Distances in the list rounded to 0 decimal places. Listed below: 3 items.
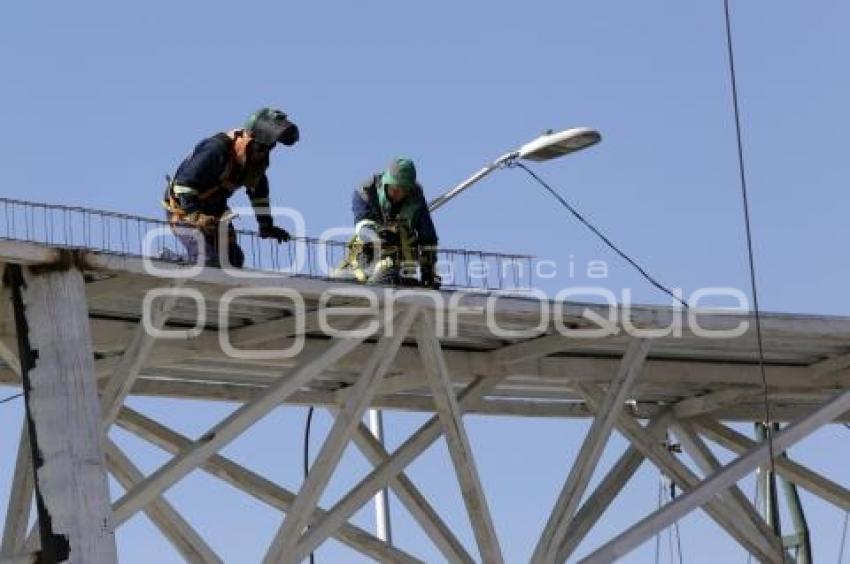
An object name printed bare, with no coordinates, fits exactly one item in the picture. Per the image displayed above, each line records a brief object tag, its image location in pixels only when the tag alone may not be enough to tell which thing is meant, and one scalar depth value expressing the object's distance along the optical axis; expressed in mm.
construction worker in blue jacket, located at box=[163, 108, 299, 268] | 32406
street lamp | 38406
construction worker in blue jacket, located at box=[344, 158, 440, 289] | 34656
